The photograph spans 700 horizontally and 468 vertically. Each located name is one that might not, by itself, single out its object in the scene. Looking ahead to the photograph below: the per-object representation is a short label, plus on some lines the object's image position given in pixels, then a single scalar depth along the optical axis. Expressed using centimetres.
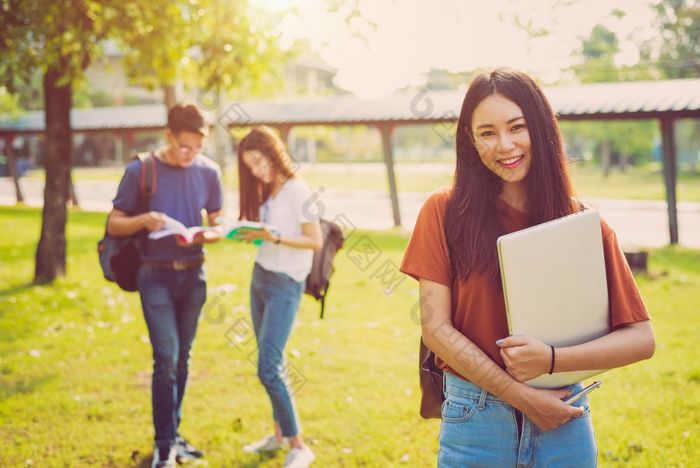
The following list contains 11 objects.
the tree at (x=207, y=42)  796
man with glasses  388
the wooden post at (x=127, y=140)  2313
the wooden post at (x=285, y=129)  1844
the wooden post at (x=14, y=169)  2297
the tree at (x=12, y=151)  2164
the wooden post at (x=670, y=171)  1322
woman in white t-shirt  395
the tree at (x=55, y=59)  741
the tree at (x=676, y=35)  4075
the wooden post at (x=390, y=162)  1608
